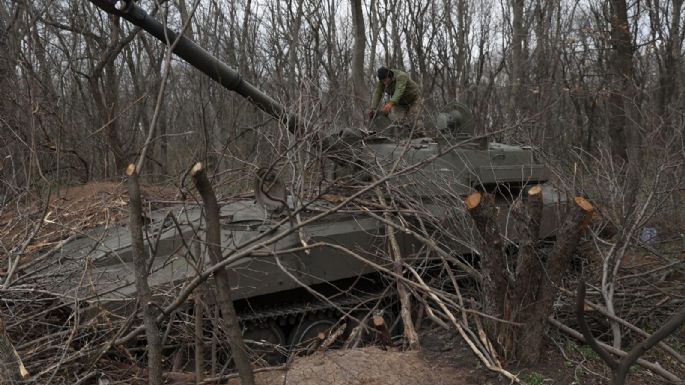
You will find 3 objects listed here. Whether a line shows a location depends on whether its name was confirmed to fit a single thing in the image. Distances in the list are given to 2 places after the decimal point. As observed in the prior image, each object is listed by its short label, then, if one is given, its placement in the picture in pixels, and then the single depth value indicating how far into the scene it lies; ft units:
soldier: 25.18
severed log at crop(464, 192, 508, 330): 14.67
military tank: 16.71
